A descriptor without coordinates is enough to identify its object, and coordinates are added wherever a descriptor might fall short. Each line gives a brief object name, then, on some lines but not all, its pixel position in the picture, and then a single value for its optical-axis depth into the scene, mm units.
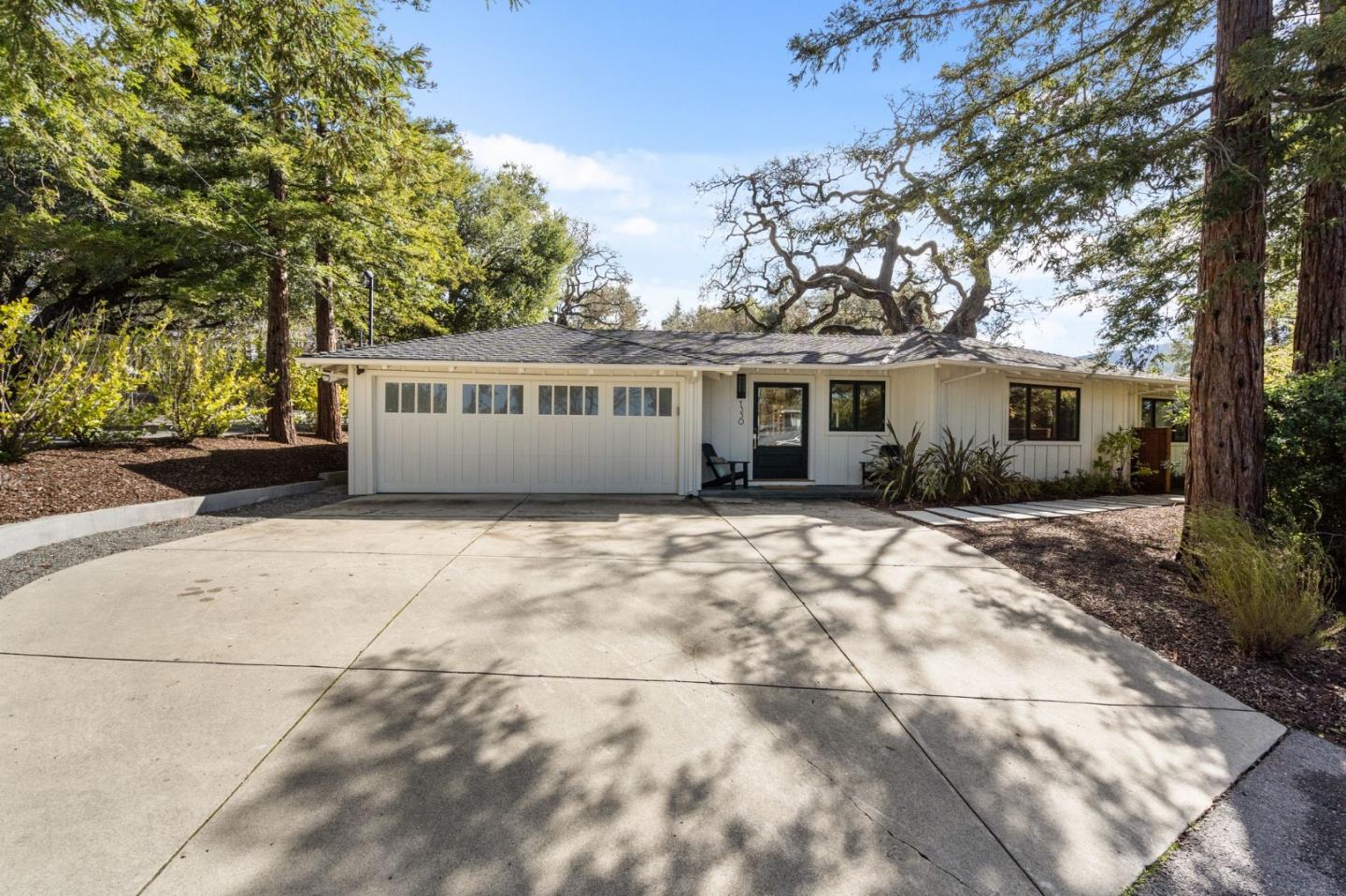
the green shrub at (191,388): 10477
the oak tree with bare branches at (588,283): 27250
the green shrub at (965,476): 9180
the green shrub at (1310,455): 4555
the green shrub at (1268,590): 3572
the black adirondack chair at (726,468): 10727
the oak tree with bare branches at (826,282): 19109
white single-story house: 9625
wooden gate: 11008
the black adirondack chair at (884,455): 10477
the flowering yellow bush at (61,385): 7094
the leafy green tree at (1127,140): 4918
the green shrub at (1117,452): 11203
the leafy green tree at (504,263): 20094
